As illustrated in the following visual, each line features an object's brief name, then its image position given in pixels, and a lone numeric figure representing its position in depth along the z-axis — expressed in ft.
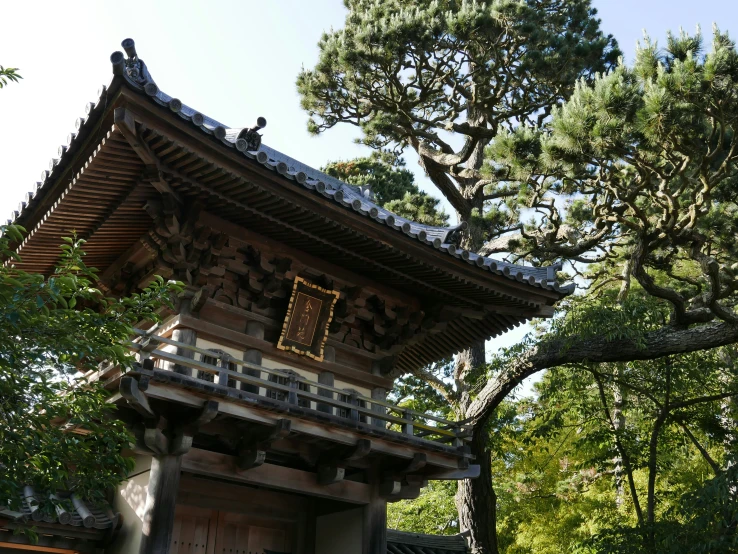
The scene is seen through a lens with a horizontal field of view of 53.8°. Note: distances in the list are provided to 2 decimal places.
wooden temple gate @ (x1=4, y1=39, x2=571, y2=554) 26.20
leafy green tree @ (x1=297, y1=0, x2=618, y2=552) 50.55
